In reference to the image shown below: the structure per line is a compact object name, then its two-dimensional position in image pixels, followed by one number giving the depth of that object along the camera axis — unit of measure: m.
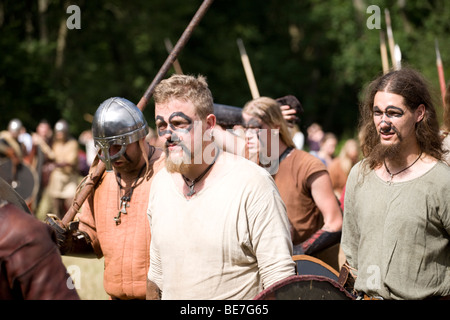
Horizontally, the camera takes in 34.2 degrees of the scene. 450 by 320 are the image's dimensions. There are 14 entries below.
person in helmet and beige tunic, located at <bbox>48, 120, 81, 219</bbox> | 12.28
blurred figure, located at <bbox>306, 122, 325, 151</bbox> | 15.75
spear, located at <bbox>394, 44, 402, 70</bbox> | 6.04
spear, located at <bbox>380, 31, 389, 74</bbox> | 6.43
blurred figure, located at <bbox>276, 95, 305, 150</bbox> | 5.40
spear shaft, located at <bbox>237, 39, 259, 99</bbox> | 6.84
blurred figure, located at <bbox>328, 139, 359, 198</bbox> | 9.09
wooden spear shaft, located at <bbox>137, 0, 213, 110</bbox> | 4.14
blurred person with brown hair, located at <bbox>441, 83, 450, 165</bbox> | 4.05
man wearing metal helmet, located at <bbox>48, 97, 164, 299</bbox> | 3.73
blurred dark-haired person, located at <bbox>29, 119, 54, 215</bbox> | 12.04
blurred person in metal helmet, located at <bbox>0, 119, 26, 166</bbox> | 10.51
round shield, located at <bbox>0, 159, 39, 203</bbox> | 10.66
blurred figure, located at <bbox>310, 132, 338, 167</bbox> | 12.19
